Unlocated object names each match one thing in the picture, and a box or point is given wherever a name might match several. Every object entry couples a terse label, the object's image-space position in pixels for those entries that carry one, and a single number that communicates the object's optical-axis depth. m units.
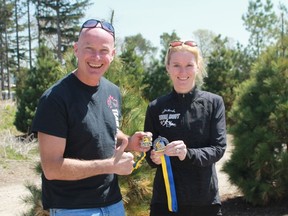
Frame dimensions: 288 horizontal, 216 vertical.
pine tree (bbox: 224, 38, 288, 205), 5.47
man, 2.00
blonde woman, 2.53
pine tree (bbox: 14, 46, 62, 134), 13.39
